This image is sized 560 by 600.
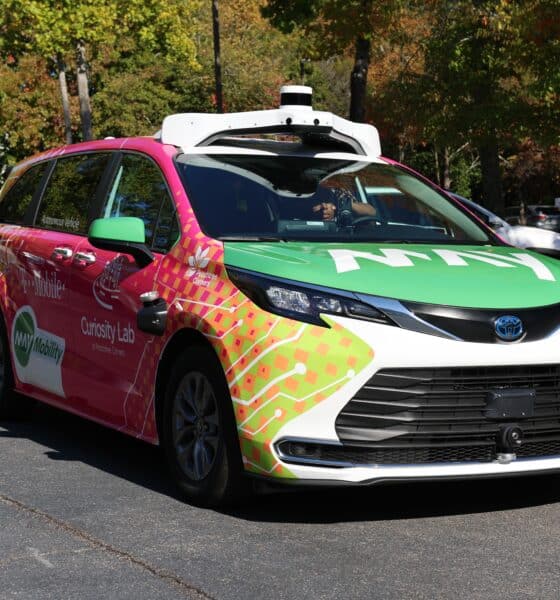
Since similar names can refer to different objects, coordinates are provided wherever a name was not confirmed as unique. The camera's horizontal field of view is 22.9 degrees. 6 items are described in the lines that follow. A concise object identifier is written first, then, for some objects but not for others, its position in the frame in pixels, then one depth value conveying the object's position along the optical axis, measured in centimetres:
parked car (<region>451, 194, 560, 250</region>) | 1534
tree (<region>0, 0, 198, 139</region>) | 4044
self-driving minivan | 553
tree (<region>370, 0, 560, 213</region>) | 2931
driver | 677
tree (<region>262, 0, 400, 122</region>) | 2688
